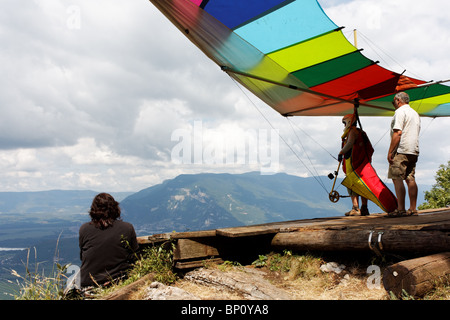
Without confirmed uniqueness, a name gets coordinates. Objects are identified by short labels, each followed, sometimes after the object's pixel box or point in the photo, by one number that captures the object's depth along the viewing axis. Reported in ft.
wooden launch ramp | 11.75
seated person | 13.73
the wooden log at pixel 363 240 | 11.32
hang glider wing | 19.86
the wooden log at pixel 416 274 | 9.66
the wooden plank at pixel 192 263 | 14.99
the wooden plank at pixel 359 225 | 12.85
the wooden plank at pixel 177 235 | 15.44
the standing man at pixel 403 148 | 18.47
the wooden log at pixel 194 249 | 15.11
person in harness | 23.52
